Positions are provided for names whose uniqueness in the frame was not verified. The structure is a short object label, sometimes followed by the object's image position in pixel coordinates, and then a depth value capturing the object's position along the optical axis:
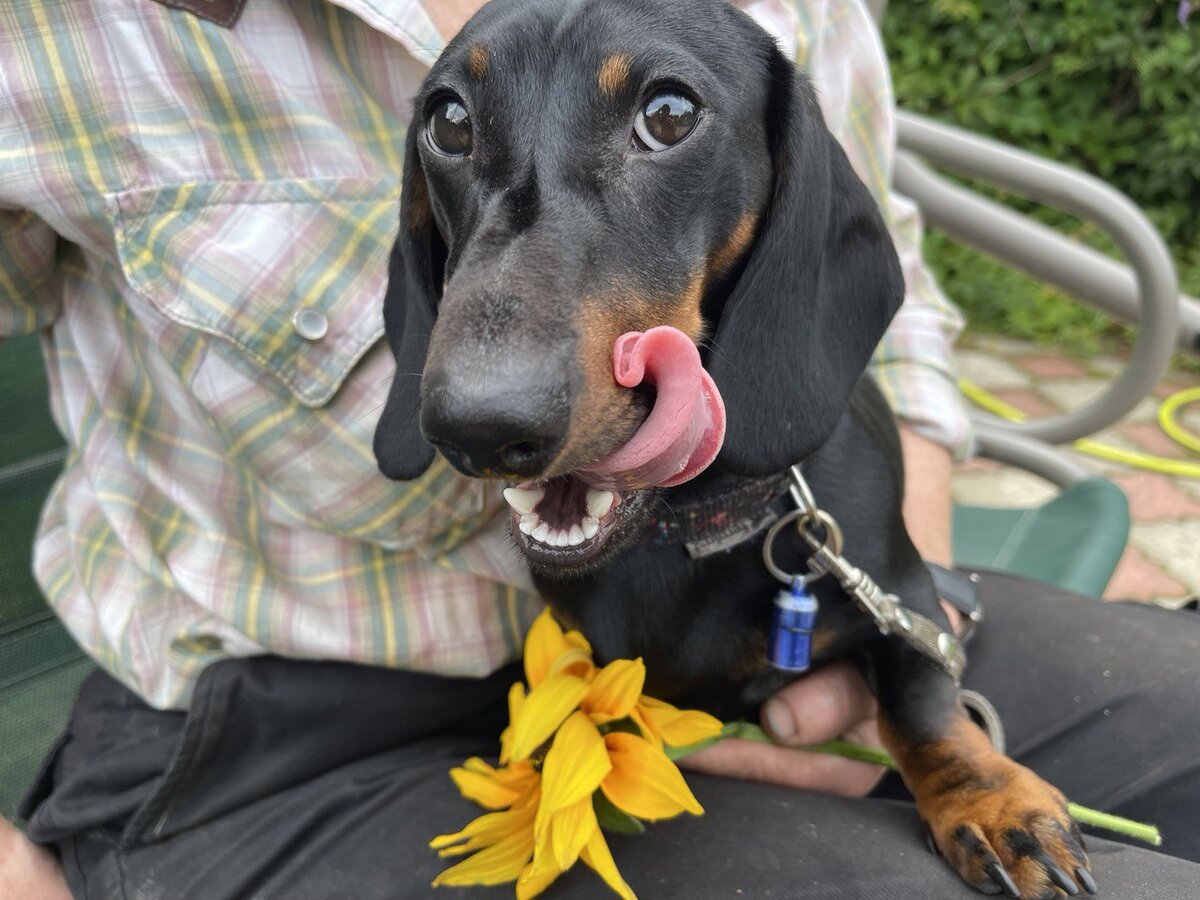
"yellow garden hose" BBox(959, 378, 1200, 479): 0.95
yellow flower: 0.26
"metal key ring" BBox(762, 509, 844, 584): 0.30
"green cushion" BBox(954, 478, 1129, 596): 0.48
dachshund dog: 0.22
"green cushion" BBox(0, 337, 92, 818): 0.42
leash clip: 0.29
